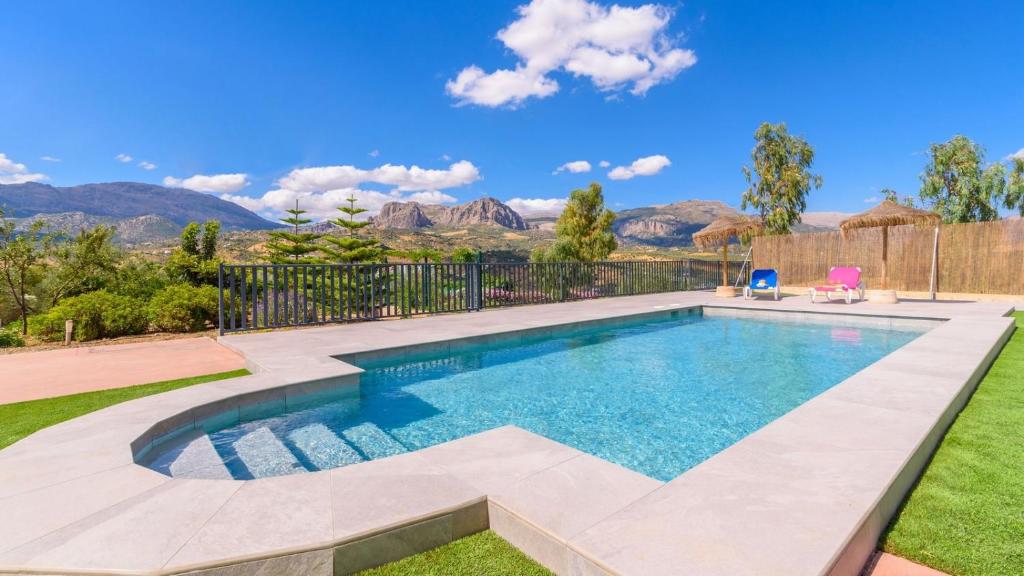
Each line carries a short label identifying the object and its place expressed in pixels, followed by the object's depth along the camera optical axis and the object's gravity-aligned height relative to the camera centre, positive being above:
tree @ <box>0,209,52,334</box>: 8.61 +0.25
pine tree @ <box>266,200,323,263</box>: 19.28 +1.02
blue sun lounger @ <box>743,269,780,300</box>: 11.34 -0.35
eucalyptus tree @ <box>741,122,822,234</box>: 22.52 +4.54
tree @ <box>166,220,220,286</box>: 10.41 +0.02
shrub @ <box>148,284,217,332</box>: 6.76 -0.61
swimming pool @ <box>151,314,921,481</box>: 2.95 -1.16
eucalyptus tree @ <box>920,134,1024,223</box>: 23.97 +4.51
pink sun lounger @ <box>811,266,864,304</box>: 10.18 -0.36
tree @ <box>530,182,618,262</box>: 23.12 +2.14
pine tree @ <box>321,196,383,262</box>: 18.81 +0.95
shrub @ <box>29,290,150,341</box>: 6.07 -0.69
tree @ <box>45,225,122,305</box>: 9.69 +0.06
